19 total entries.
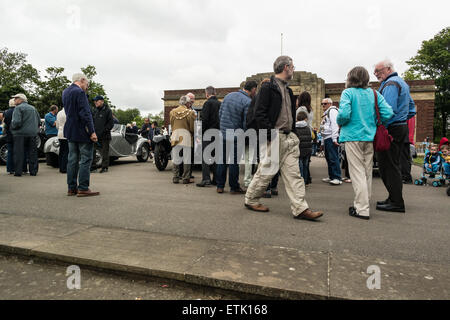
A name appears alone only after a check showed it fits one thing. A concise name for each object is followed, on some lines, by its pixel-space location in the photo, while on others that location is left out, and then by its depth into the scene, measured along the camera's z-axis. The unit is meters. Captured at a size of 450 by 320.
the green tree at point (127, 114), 131.85
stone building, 31.39
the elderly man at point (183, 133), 6.75
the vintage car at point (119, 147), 9.57
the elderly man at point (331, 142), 7.00
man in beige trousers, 3.88
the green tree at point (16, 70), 49.94
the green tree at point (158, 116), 122.72
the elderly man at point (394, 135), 4.41
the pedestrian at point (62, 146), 8.12
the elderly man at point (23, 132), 7.71
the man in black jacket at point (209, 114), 6.34
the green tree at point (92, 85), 40.06
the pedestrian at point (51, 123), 9.85
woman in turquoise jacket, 4.12
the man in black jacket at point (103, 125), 8.85
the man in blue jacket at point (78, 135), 5.25
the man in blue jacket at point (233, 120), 5.56
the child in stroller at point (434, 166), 6.89
